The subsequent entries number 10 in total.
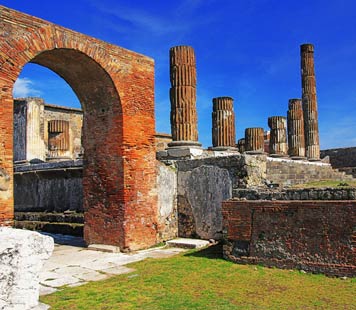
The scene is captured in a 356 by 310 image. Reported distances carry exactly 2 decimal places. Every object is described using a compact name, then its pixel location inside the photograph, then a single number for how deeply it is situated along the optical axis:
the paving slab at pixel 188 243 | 8.48
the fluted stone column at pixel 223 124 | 12.68
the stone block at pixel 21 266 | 3.14
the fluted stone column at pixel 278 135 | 16.64
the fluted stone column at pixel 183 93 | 11.02
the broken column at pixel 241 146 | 18.67
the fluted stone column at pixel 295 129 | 17.48
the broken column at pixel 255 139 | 14.77
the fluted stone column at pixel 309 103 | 18.69
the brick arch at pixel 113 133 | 8.21
